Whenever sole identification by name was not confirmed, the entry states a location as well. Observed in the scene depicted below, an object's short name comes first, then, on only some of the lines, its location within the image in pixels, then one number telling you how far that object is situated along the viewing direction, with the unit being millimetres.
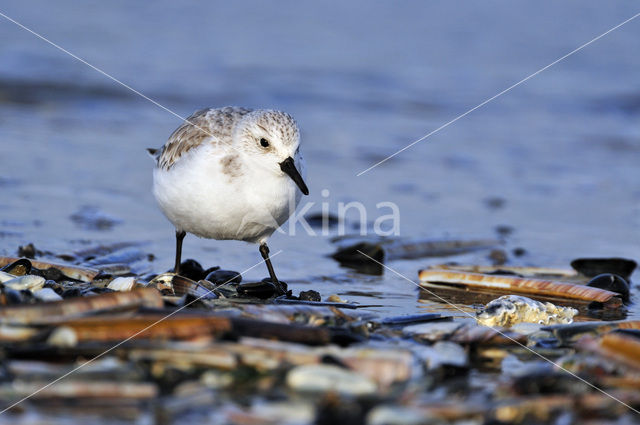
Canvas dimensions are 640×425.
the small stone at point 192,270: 10977
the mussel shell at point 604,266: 11578
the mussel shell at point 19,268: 9344
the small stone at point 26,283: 8133
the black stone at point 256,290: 9656
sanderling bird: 9648
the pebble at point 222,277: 10430
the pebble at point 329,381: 5801
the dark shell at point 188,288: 8891
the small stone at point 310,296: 9359
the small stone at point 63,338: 6095
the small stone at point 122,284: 8883
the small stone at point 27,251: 11047
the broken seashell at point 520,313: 8617
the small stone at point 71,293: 8254
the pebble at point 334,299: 9258
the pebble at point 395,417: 5336
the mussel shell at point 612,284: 10367
